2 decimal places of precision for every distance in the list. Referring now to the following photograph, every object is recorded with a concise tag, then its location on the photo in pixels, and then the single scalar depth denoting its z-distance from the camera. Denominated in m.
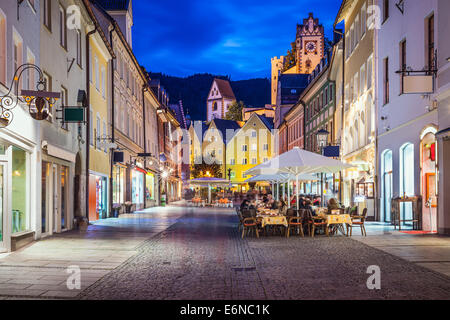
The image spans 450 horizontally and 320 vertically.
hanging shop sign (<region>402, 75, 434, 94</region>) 17.00
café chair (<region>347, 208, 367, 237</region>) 17.75
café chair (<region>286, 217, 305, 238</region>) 17.85
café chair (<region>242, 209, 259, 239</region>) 17.67
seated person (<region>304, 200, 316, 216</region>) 19.40
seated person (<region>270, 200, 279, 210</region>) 26.67
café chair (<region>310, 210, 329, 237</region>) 17.73
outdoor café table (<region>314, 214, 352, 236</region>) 17.52
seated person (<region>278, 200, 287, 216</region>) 23.02
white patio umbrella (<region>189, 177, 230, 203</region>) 45.51
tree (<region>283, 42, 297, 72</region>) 94.68
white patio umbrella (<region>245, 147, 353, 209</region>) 17.64
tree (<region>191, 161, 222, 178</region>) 89.12
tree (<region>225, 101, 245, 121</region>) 123.69
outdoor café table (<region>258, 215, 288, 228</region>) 17.47
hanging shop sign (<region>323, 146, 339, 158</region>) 31.48
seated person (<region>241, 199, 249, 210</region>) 22.97
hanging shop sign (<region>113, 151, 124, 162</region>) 30.08
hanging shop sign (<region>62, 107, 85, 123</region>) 18.17
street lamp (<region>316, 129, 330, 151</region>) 30.81
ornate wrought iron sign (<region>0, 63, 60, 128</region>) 12.88
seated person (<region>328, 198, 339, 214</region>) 19.36
